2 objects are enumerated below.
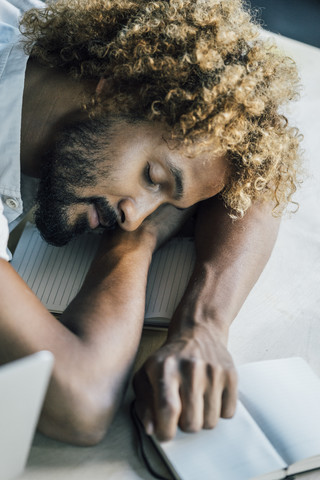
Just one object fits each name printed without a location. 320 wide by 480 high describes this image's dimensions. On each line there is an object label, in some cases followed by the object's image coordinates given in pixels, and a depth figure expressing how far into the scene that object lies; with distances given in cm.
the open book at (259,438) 87
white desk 88
